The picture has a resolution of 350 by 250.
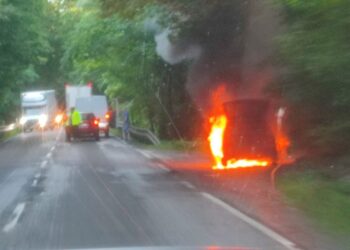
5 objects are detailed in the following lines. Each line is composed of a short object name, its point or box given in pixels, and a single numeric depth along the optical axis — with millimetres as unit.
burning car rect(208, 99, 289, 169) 23156
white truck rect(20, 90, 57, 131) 68500
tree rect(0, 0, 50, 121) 41978
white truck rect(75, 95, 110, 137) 51719
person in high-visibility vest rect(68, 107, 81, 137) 46625
